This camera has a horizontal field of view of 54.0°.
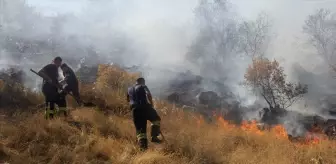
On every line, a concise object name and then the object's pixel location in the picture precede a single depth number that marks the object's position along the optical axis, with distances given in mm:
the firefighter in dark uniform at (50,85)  7953
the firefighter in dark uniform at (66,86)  8172
